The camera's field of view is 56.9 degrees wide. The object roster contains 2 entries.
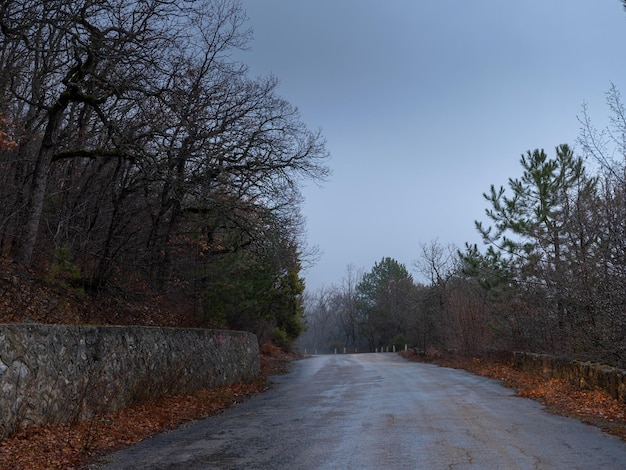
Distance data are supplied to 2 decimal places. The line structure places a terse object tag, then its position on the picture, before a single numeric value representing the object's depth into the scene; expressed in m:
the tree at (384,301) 78.88
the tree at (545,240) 18.17
